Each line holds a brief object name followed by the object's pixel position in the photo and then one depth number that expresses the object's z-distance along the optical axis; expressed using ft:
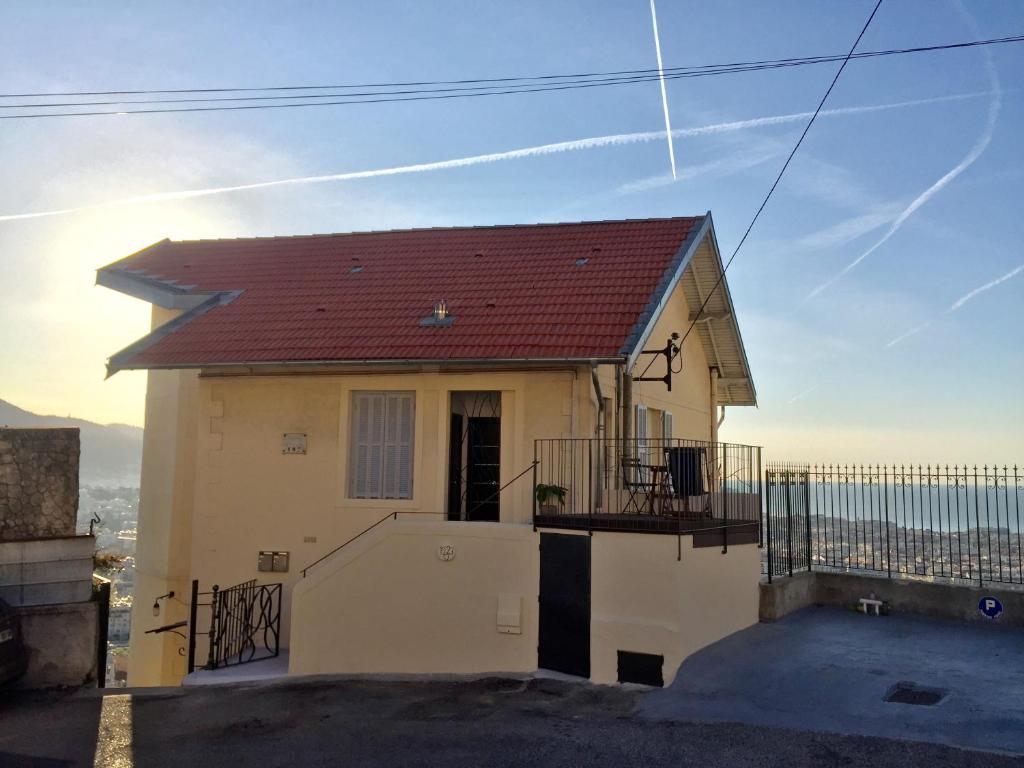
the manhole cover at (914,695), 26.55
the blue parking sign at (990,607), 37.86
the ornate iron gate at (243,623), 38.40
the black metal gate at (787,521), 41.22
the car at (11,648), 29.53
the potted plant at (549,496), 34.35
